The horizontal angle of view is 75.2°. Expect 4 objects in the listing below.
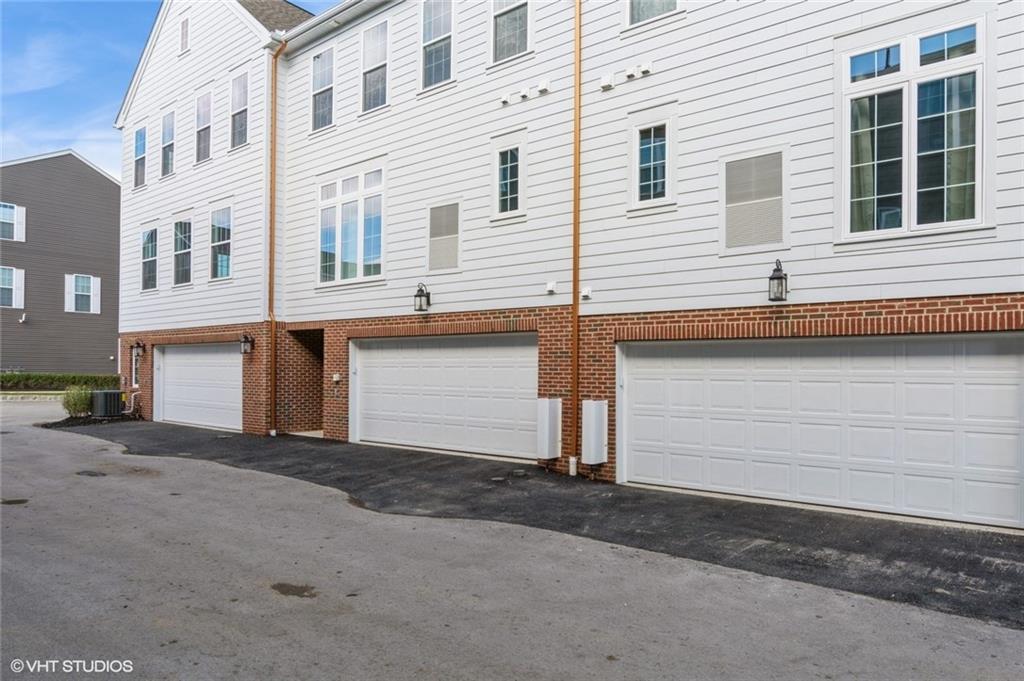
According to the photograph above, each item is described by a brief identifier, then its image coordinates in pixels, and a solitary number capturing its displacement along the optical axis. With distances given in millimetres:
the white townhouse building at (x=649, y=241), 7047
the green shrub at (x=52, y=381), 26438
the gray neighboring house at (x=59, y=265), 27812
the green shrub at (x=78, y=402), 17953
